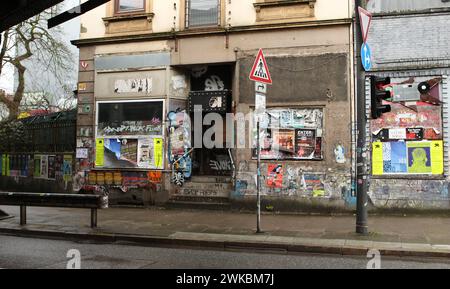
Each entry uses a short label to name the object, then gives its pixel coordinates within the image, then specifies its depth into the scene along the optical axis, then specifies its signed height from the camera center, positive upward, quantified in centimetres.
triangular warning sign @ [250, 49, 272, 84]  1053 +221
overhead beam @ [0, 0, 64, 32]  942 +328
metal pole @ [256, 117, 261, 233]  1048 -71
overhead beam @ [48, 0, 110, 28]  961 +331
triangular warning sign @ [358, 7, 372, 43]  1055 +335
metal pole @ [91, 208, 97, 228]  1137 -117
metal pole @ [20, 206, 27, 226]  1188 -115
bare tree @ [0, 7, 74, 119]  2484 +659
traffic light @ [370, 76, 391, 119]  1058 +163
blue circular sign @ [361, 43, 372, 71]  1060 +253
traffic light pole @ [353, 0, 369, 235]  1027 +43
